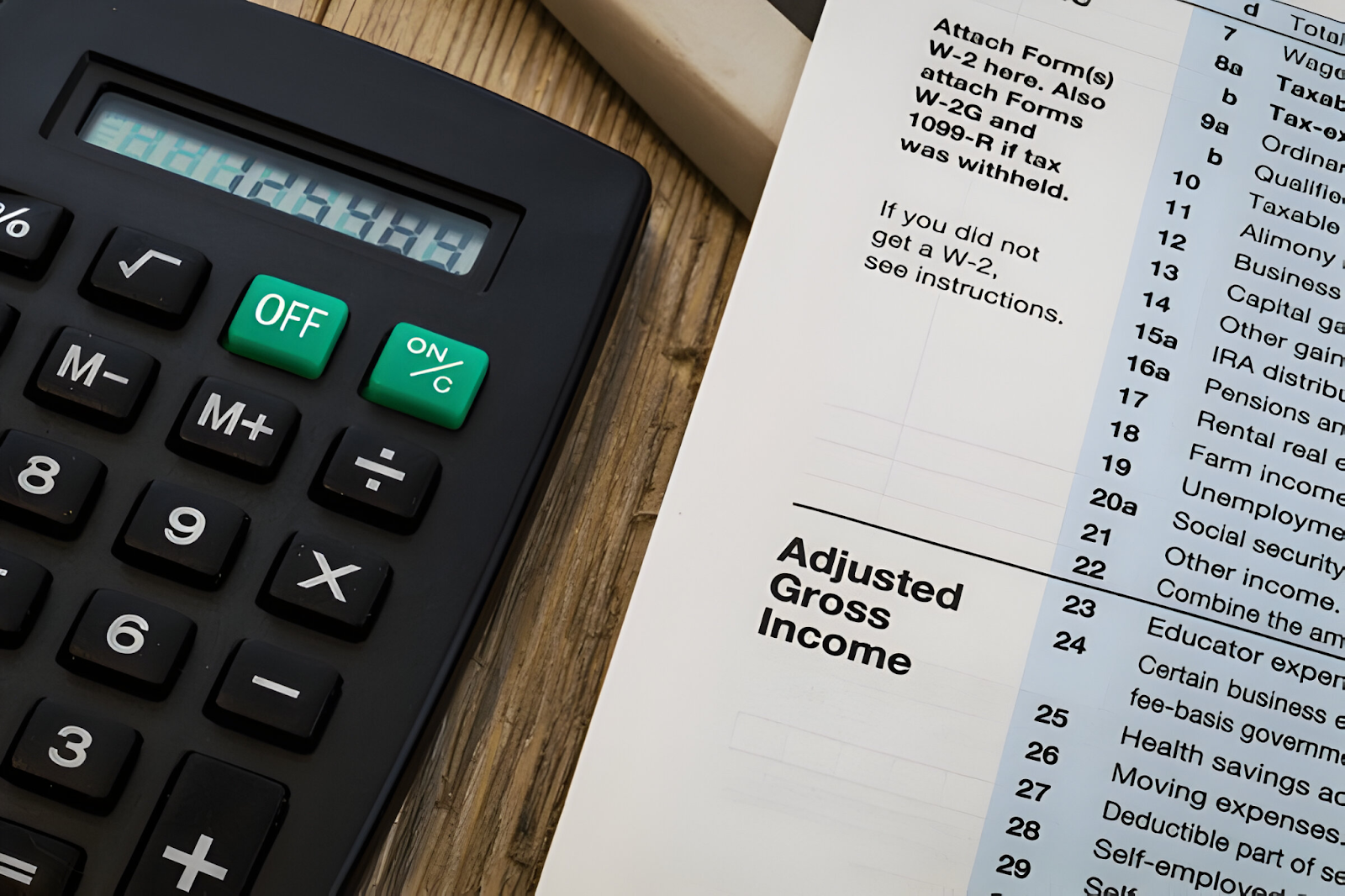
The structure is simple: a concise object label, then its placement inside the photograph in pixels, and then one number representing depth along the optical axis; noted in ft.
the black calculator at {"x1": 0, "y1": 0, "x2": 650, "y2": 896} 0.84
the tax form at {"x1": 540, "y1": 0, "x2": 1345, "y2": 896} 0.89
